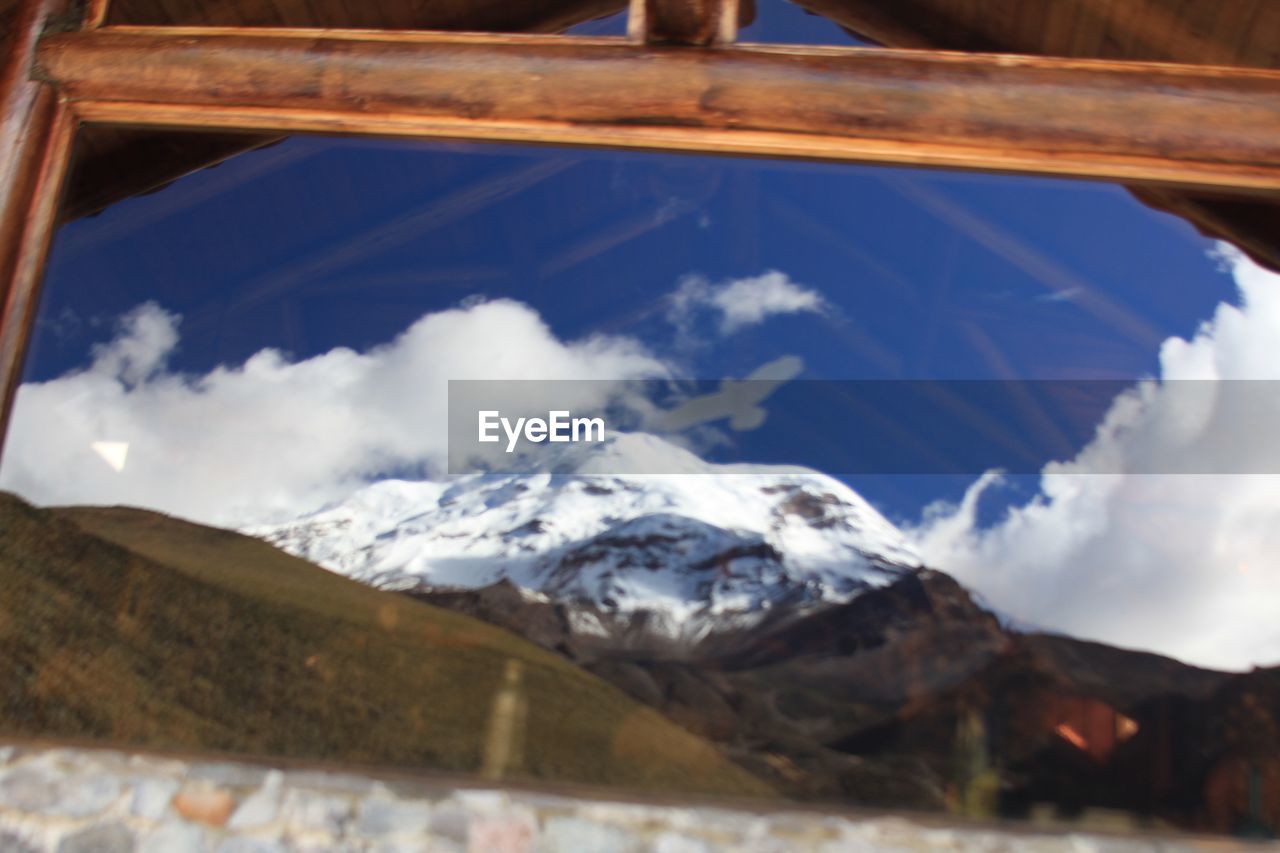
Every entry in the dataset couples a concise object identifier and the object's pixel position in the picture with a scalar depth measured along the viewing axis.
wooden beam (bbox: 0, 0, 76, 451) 2.79
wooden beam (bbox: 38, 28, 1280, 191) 2.62
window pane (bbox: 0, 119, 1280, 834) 3.01
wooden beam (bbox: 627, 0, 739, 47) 2.70
